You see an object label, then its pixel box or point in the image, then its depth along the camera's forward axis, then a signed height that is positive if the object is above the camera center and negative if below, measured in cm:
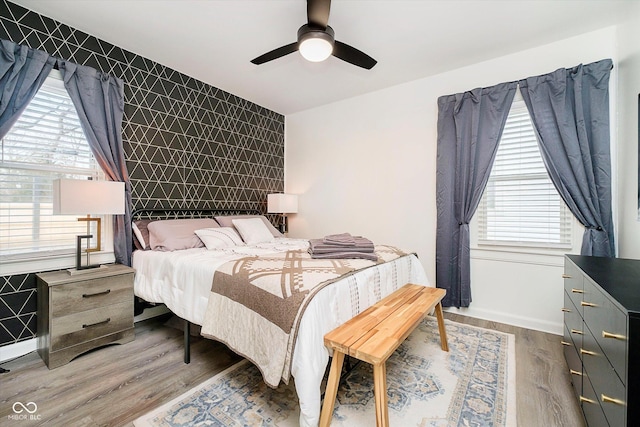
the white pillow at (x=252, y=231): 315 -20
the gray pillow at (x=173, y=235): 263 -21
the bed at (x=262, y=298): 135 -56
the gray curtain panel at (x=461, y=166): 285 +52
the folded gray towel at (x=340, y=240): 228 -21
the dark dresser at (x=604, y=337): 86 -49
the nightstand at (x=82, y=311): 200 -75
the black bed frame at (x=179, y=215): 210 -1
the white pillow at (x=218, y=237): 279 -24
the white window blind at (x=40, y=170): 217 +37
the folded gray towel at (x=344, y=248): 224 -27
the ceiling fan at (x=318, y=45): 183 +126
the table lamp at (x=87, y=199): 203 +11
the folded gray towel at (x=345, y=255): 217 -32
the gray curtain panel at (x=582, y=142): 235 +65
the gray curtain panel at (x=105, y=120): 243 +86
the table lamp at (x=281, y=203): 408 +17
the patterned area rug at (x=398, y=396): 149 -110
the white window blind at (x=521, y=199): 264 +16
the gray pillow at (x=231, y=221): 334 -8
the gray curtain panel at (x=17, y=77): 204 +104
